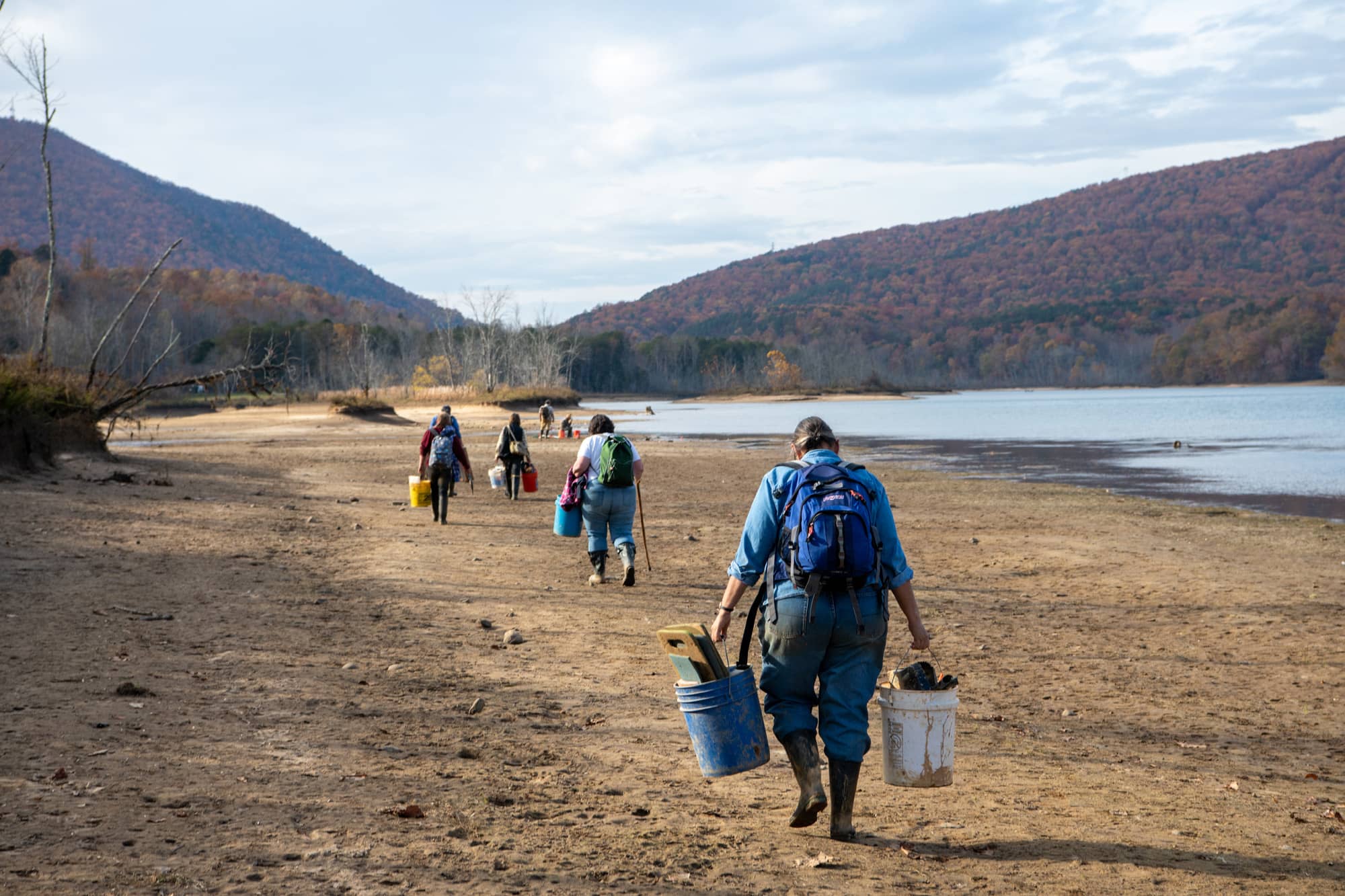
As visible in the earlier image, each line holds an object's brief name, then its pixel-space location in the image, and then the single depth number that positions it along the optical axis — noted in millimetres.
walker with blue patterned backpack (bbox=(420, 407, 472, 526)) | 16156
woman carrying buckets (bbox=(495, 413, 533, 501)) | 20438
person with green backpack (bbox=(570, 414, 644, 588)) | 11656
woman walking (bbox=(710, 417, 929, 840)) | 4773
